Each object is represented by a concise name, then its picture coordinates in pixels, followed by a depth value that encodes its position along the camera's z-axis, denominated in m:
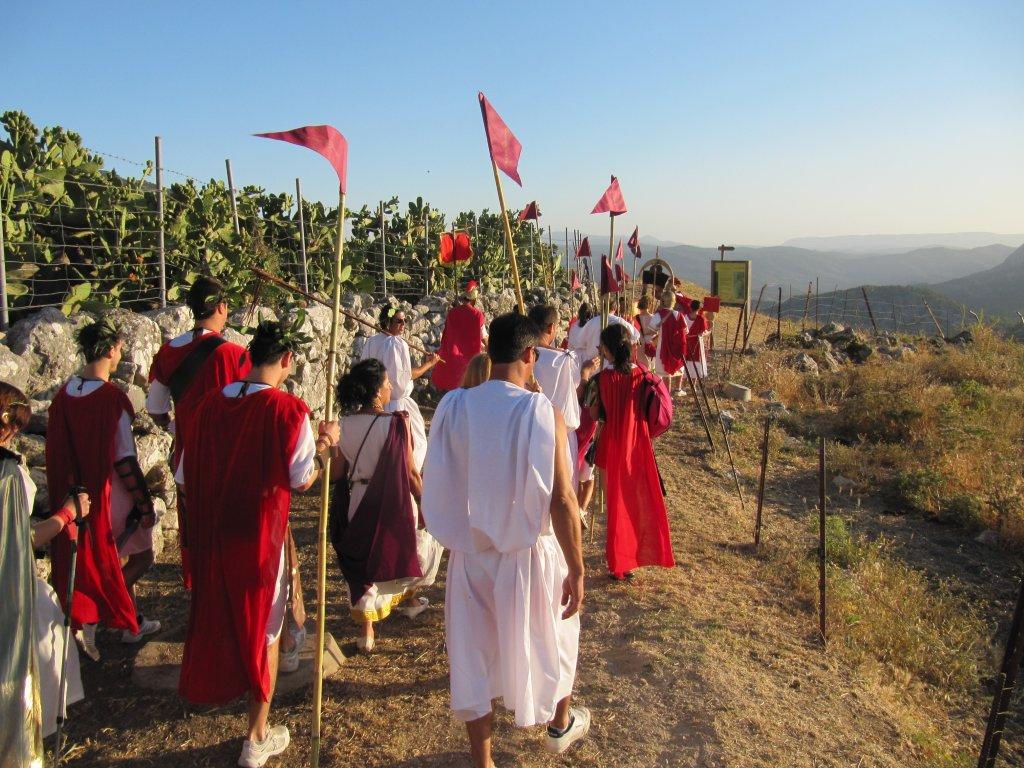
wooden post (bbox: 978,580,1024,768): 3.26
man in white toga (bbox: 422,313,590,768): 2.76
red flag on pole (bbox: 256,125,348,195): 3.09
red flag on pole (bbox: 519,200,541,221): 10.96
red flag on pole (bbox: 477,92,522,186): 3.88
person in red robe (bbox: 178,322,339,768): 3.04
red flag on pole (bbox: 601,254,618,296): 5.64
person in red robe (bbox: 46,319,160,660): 3.75
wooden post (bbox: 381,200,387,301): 11.16
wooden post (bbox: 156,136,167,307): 6.79
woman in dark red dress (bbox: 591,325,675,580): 4.96
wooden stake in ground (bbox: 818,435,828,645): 4.59
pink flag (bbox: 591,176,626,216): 6.05
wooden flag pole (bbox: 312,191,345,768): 3.06
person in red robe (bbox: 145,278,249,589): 4.15
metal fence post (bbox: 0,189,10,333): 4.98
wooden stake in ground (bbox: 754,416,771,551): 5.96
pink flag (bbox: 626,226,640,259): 9.01
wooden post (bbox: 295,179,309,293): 8.91
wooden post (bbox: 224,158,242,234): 7.81
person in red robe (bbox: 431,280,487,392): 8.20
